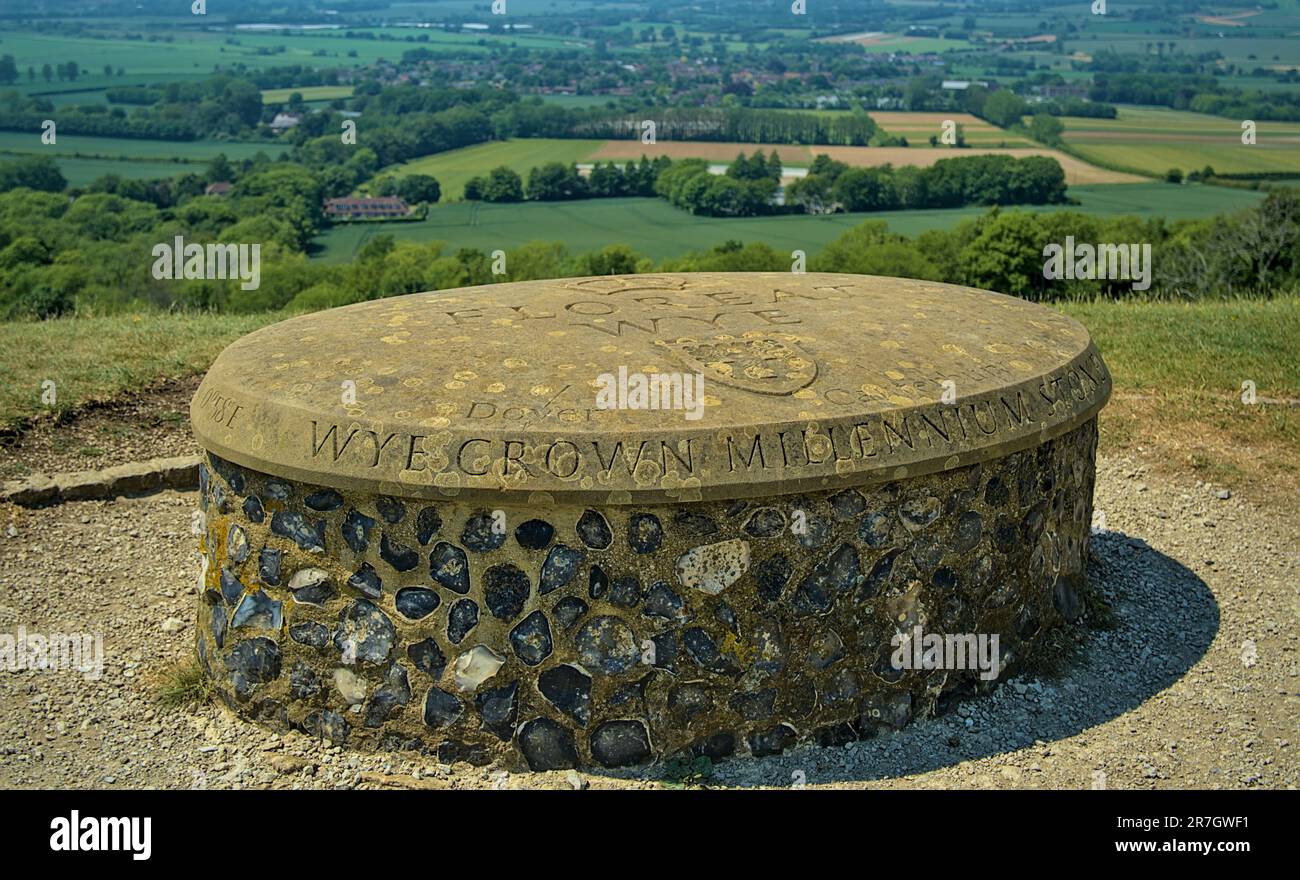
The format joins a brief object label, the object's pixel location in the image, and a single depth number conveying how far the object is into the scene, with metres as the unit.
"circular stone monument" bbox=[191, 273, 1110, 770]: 5.33
